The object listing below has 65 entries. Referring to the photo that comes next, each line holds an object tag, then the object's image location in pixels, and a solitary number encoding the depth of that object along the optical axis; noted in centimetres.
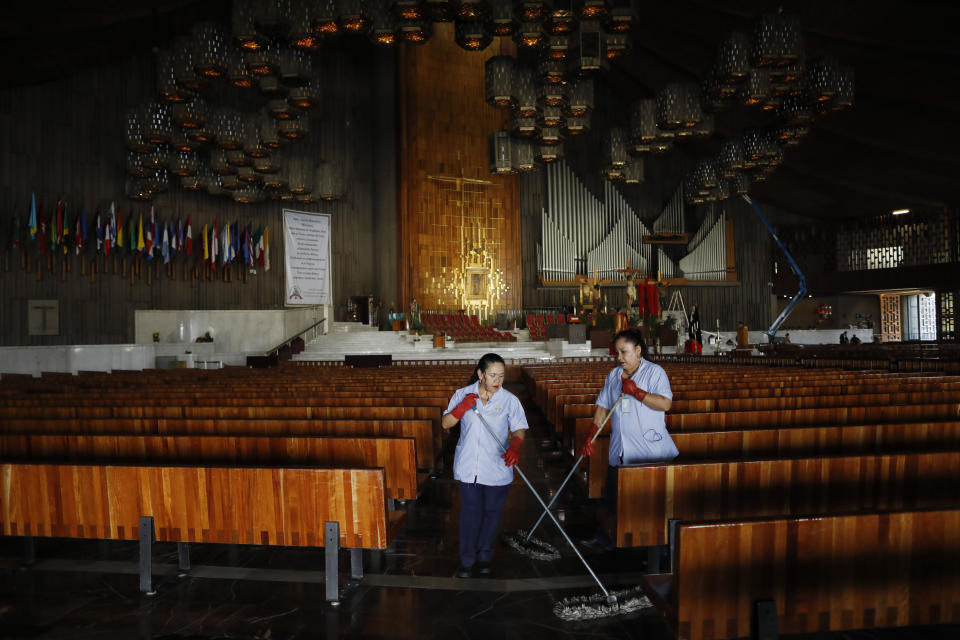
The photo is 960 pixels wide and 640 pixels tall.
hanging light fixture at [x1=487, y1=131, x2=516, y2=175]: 1723
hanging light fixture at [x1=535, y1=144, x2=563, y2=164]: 1627
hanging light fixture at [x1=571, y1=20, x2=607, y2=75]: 1203
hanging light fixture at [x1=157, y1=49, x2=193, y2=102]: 1166
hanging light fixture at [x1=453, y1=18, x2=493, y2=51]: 1124
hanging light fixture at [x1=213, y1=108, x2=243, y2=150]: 1314
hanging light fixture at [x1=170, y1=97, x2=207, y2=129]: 1246
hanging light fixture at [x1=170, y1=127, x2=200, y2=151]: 1402
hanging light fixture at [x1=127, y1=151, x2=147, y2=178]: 1406
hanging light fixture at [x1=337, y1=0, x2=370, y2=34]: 1016
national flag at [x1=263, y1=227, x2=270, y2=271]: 1797
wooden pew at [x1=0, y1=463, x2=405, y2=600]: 256
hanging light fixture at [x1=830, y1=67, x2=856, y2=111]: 1101
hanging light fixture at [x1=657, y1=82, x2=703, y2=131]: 1270
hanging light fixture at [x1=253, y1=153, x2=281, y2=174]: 1482
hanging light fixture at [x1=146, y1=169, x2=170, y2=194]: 1503
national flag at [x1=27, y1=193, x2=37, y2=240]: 1355
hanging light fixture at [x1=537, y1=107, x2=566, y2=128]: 1375
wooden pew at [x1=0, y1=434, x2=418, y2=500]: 309
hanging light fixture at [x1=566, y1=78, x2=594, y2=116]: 1311
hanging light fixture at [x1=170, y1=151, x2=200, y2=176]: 1471
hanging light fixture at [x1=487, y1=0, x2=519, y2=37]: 1013
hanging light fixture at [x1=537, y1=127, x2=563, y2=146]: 1511
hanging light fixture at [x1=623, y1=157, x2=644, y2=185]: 1722
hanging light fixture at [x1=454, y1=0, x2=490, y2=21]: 984
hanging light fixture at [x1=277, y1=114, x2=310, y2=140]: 1410
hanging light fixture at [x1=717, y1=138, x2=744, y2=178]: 1511
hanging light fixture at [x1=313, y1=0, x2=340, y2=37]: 1020
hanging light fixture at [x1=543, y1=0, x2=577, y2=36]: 995
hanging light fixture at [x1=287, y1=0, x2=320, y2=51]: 1020
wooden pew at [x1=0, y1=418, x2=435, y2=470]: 362
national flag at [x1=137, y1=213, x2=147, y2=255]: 1528
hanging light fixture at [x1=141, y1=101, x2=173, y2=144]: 1274
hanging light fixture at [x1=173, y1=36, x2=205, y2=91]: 1127
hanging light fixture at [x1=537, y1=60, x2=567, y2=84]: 1178
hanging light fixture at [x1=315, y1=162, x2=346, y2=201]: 1750
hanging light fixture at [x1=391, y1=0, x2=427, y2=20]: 989
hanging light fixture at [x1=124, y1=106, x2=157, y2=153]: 1284
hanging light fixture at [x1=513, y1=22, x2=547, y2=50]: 1078
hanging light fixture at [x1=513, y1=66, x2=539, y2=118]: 1284
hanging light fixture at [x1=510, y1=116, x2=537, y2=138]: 1416
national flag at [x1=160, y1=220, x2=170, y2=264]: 1575
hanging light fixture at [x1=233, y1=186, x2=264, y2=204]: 1678
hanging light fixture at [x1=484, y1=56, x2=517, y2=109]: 1276
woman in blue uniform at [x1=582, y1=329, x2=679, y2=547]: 278
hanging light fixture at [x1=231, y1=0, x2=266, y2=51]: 1023
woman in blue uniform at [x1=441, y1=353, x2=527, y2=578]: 295
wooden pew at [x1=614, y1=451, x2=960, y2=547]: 251
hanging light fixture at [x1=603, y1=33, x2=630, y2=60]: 1158
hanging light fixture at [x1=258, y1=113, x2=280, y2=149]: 1392
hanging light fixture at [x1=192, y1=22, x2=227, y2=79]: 1095
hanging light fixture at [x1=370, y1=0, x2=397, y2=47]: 1063
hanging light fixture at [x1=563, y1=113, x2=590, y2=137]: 1451
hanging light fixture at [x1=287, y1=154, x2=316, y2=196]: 1616
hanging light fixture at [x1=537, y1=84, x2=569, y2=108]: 1262
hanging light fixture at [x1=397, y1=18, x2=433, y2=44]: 1066
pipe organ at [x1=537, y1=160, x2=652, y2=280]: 2145
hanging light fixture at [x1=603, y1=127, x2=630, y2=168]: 1595
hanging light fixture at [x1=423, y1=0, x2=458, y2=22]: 994
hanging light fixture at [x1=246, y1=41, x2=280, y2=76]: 1112
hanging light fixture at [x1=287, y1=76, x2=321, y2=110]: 1285
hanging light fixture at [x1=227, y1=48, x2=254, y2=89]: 1173
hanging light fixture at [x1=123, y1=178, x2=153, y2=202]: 1509
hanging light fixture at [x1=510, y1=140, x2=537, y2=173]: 1695
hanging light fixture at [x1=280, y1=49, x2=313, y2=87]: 1159
